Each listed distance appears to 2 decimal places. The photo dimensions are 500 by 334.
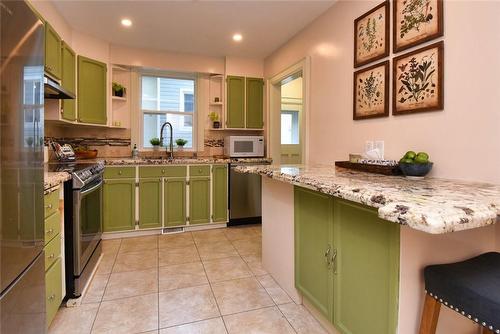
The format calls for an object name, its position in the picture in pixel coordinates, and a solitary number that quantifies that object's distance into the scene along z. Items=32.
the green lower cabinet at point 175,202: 3.62
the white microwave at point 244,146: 4.06
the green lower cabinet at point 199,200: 3.72
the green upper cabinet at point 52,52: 2.47
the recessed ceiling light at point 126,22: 3.03
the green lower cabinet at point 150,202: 3.52
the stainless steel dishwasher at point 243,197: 3.90
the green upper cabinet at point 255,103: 4.25
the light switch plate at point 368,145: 2.23
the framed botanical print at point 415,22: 1.73
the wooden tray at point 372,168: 1.78
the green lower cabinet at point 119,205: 3.37
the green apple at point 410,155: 1.69
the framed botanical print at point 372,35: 2.10
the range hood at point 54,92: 2.15
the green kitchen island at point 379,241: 0.89
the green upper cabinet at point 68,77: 2.92
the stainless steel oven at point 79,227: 1.99
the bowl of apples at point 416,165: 1.65
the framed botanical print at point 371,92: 2.11
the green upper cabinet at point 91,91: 3.29
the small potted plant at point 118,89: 3.77
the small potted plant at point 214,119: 4.27
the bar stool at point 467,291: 0.91
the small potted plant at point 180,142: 4.15
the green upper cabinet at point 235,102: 4.16
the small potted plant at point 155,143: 4.03
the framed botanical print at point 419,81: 1.72
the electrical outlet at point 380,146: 2.13
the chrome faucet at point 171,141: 4.02
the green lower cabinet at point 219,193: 3.82
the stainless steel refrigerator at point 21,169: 1.00
